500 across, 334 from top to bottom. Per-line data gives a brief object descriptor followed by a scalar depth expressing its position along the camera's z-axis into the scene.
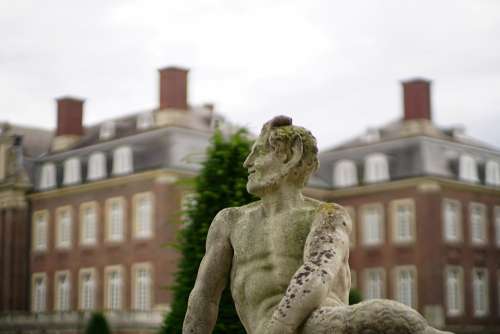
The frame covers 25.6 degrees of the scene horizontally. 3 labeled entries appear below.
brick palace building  44.81
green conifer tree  14.76
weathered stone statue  3.54
